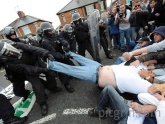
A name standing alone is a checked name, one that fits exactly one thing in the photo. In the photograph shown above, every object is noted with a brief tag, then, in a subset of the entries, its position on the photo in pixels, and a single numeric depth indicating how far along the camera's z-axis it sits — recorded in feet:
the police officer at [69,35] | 9.81
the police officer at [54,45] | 7.11
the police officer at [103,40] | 9.83
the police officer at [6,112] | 5.46
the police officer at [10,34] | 6.89
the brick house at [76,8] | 54.86
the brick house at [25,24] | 63.94
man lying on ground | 4.22
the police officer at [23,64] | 5.60
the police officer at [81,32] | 8.78
